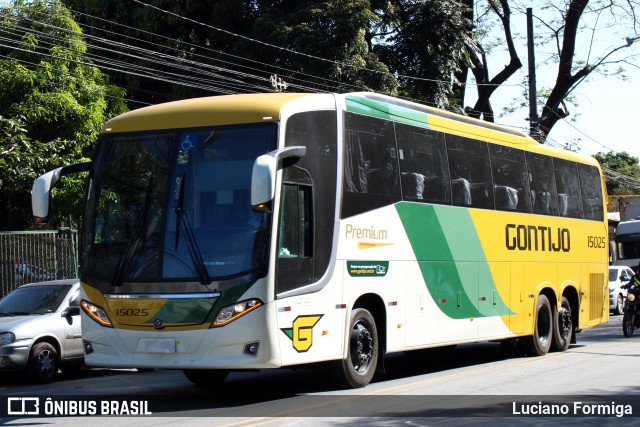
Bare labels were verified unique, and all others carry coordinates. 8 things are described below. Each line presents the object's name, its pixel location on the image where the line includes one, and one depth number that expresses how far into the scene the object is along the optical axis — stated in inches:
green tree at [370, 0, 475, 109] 1210.6
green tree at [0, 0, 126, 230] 831.1
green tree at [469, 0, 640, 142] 1576.0
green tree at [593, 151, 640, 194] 2989.7
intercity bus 410.9
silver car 553.6
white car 1263.5
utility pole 1212.5
